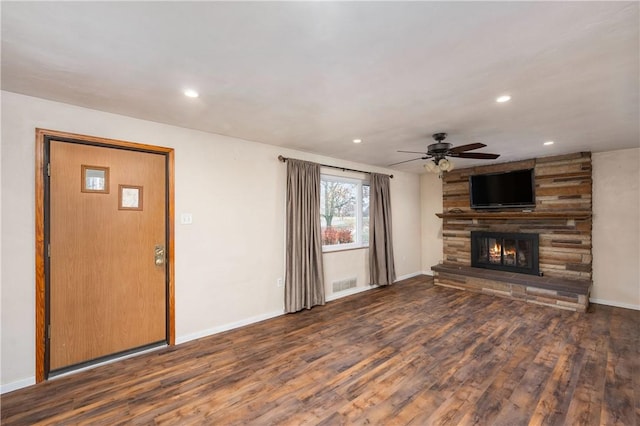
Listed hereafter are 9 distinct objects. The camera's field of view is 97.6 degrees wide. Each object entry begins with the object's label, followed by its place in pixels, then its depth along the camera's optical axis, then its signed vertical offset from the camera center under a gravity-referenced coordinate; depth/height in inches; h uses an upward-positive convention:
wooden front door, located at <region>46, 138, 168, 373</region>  101.7 -13.1
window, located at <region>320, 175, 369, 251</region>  196.9 +2.5
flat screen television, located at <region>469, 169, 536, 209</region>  201.3 +17.6
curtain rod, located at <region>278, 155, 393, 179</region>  163.3 +33.5
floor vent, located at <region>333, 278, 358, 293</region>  194.2 -49.1
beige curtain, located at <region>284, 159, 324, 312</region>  165.2 -14.2
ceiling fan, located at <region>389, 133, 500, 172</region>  136.0 +30.5
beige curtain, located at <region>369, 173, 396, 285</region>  216.1 -13.9
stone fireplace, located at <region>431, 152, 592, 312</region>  179.6 -21.5
